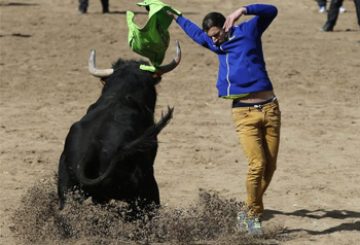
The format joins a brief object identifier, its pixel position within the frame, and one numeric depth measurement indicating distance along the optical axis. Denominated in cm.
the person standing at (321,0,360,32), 3541
